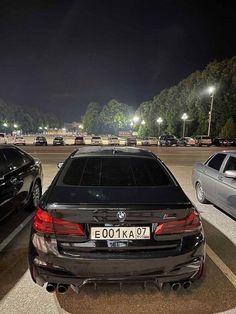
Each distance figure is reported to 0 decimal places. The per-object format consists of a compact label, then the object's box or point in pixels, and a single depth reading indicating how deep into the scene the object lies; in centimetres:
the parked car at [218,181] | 411
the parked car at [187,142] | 3109
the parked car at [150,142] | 3271
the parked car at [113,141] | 3512
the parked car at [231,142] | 3150
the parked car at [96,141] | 3350
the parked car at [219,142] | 3160
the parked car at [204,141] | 3028
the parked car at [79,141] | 3265
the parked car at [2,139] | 3708
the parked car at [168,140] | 3125
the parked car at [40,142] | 3004
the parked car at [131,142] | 3337
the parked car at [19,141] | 3023
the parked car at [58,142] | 2985
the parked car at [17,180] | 378
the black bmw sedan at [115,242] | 204
